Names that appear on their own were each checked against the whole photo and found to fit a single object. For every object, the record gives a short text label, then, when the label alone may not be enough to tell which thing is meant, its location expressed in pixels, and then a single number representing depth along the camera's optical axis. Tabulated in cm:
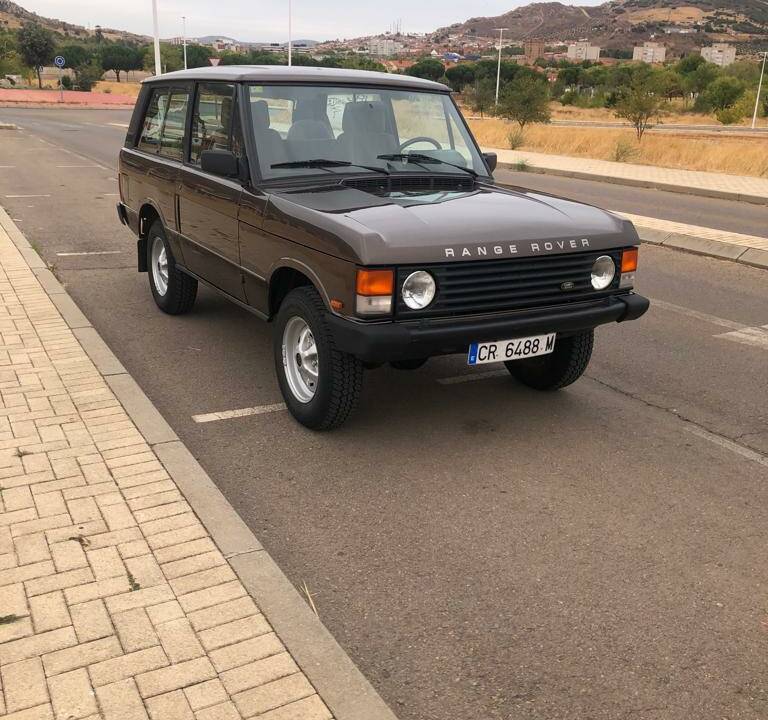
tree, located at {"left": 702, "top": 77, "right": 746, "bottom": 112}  6606
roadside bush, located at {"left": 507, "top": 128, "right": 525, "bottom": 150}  3031
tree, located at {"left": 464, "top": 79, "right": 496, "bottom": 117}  5178
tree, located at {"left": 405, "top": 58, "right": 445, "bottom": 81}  10720
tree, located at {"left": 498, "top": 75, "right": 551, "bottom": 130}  3544
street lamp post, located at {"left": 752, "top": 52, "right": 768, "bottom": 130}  5562
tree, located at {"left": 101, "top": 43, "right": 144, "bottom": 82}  10619
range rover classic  436
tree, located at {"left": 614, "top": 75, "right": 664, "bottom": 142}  3219
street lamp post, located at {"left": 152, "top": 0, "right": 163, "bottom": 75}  3282
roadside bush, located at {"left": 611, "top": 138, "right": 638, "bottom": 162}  2661
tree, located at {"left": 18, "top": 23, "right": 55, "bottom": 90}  8475
